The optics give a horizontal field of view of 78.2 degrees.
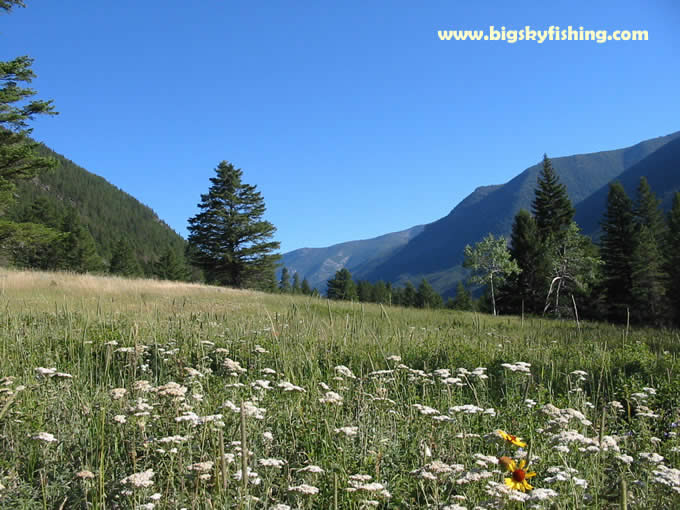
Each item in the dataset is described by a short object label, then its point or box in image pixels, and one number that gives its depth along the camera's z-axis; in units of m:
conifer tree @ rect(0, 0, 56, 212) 16.67
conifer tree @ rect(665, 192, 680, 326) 30.45
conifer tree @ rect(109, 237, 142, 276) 61.42
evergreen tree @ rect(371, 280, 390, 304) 74.44
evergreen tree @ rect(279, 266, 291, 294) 94.56
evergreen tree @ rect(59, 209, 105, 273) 50.53
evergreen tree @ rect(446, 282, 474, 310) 63.35
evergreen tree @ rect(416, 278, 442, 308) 69.31
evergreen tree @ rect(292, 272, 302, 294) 92.09
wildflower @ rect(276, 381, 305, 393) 2.67
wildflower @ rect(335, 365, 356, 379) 3.32
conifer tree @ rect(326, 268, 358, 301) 71.31
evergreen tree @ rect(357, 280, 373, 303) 77.93
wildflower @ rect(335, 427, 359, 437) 2.07
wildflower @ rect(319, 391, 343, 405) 2.50
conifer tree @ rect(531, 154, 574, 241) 40.16
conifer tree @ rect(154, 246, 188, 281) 65.69
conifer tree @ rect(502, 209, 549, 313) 37.78
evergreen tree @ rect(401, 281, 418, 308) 73.06
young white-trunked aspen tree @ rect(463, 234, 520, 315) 34.72
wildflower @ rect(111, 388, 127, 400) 2.32
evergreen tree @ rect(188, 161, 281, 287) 35.75
